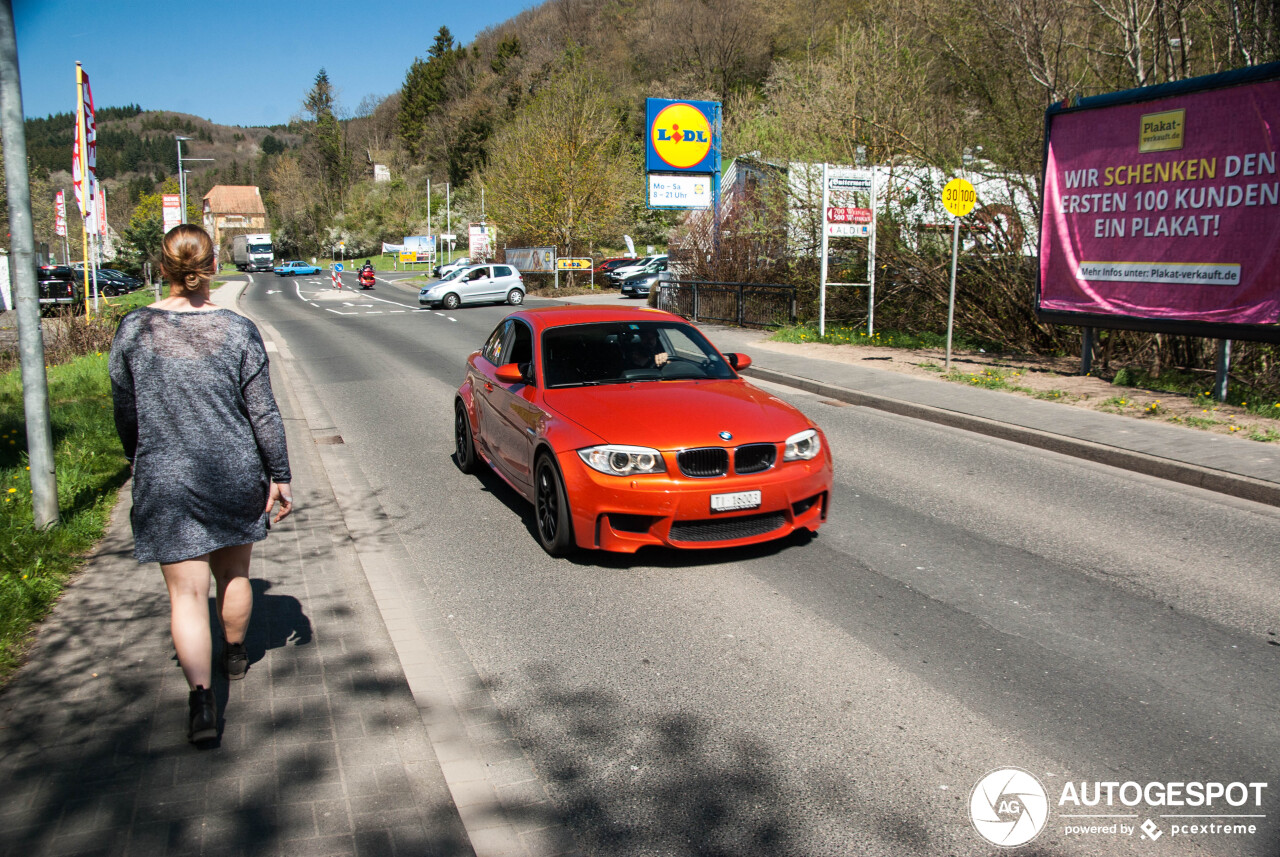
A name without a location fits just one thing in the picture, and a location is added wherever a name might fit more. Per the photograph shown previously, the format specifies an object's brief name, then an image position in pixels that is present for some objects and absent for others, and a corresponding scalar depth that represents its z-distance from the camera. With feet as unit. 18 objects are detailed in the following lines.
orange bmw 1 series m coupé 18.28
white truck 312.91
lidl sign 88.58
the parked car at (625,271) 148.05
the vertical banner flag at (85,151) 54.95
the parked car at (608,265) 157.38
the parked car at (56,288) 80.38
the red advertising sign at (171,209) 81.05
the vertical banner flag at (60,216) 81.44
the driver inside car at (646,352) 22.95
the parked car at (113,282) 160.25
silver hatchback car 118.62
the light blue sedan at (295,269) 277.03
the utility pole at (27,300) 18.84
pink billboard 33.86
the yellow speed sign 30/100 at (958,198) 42.73
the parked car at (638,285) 132.67
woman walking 11.61
